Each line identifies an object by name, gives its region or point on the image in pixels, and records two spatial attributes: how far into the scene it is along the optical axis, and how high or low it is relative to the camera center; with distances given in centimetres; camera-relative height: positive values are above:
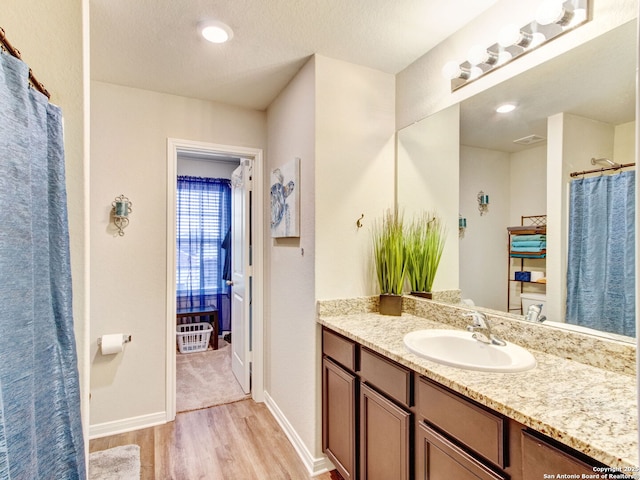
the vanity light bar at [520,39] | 127 +89
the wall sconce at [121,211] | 233 +18
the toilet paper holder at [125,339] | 232 -75
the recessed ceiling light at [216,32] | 170 +110
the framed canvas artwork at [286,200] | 216 +27
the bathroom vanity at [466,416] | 79 -54
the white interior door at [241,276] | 289 -36
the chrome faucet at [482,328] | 139 -42
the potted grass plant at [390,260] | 201 -14
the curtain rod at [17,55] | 79 +48
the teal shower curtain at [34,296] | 72 -16
